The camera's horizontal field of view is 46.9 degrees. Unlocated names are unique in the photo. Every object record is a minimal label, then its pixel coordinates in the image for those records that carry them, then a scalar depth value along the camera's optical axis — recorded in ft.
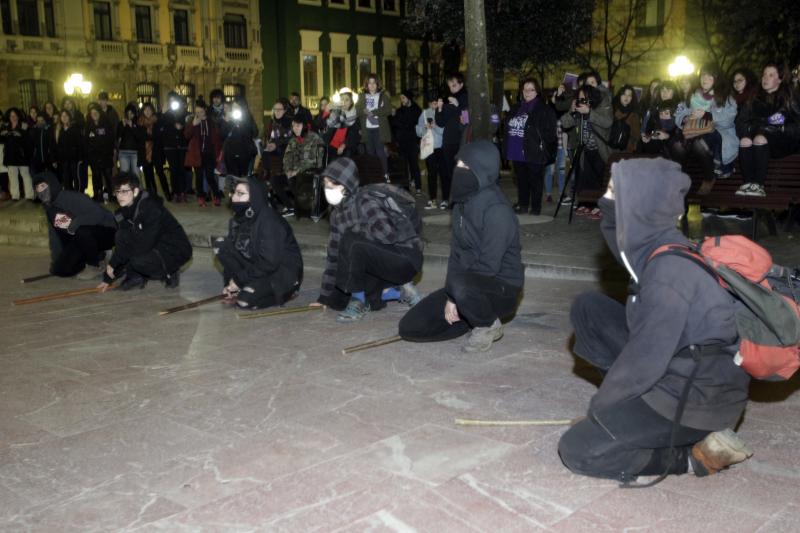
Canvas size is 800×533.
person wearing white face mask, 23.93
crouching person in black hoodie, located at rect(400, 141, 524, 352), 20.01
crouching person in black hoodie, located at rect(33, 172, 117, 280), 31.86
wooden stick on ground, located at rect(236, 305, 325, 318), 25.02
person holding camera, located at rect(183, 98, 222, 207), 52.24
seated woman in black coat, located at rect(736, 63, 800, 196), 32.35
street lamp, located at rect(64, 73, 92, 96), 122.31
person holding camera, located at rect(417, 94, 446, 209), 46.70
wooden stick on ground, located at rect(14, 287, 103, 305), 28.48
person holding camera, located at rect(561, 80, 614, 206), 39.52
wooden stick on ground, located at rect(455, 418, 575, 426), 15.43
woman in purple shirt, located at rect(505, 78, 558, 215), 39.06
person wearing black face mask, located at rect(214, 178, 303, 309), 25.81
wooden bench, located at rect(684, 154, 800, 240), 31.78
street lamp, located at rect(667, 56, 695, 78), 108.28
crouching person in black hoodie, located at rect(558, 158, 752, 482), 12.16
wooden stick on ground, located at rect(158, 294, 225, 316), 26.03
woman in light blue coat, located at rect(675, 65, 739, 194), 34.53
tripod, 39.19
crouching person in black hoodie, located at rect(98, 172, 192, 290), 29.25
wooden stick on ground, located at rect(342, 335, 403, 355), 20.89
